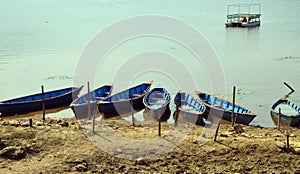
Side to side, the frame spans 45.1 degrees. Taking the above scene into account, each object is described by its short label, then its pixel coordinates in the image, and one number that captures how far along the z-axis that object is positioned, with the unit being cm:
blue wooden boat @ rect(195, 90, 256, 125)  1633
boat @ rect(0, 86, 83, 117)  1780
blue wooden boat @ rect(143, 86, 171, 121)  1712
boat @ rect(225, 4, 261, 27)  4922
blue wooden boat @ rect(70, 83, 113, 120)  1719
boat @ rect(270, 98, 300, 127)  1578
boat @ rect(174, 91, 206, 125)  1609
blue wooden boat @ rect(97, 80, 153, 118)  1773
